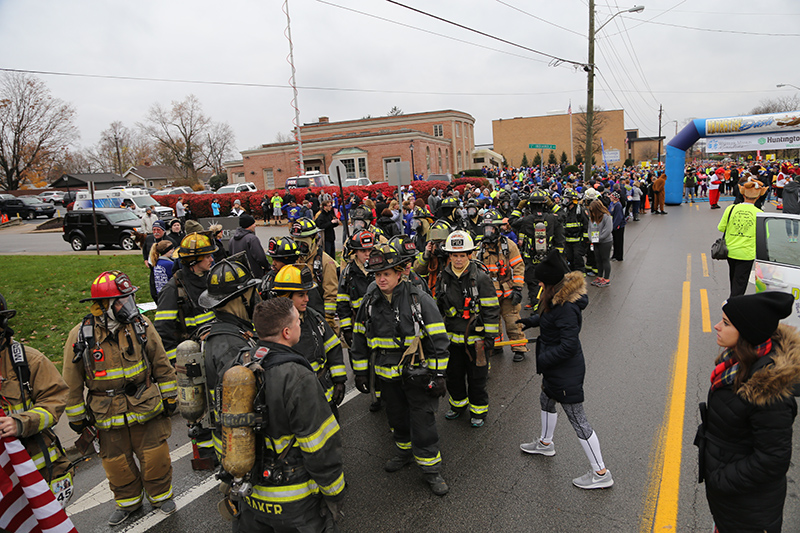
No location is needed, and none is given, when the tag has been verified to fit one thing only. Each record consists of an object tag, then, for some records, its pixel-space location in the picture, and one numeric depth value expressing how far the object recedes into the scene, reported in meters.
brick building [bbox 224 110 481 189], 46.19
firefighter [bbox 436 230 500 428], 4.96
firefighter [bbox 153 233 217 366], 4.67
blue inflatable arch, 25.59
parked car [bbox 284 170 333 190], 28.86
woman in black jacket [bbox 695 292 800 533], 2.40
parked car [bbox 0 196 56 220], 38.88
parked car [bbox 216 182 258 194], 34.00
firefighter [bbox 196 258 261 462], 3.08
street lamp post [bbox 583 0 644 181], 24.03
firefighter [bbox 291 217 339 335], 5.91
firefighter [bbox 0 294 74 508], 3.17
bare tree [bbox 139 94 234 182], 70.12
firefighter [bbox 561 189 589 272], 10.47
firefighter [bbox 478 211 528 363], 7.11
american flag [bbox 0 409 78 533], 2.94
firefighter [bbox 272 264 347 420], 3.99
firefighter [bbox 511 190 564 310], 9.11
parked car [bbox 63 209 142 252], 19.91
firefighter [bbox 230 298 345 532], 2.56
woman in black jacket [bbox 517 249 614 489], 3.90
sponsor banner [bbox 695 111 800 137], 25.67
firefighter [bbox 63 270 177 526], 3.70
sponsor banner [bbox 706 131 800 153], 25.72
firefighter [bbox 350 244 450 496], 4.09
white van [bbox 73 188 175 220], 24.55
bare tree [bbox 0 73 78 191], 49.97
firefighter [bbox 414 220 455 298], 6.78
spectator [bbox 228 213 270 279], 8.13
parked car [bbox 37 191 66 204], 46.03
